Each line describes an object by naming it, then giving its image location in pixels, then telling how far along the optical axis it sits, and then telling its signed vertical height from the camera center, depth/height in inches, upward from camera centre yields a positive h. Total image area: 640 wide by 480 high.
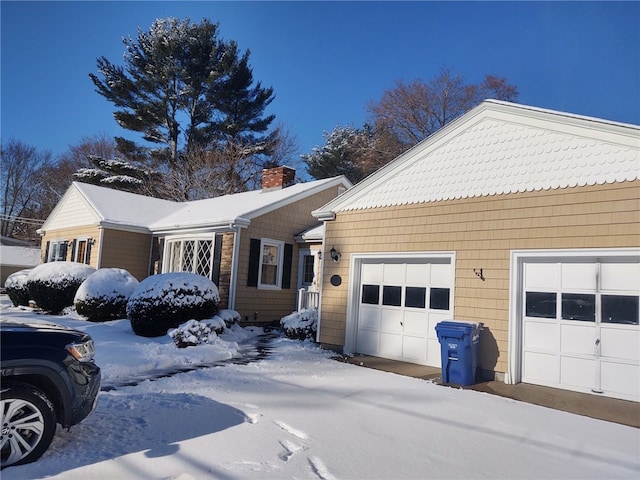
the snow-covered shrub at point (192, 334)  364.5 -51.1
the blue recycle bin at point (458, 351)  280.7 -39.8
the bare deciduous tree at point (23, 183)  1391.5 +250.6
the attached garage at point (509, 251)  258.7 +26.1
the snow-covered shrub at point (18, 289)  594.2 -35.3
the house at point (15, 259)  1213.7 +10.4
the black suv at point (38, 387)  135.9 -39.2
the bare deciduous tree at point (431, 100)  1008.9 +430.1
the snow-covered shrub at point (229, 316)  457.4 -42.9
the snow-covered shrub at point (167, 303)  399.2 -28.6
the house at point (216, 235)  524.1 +48.1
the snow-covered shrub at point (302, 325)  429.1 -44.4
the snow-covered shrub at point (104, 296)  470.3 -30.2
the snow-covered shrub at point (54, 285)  538.0 -24.7
